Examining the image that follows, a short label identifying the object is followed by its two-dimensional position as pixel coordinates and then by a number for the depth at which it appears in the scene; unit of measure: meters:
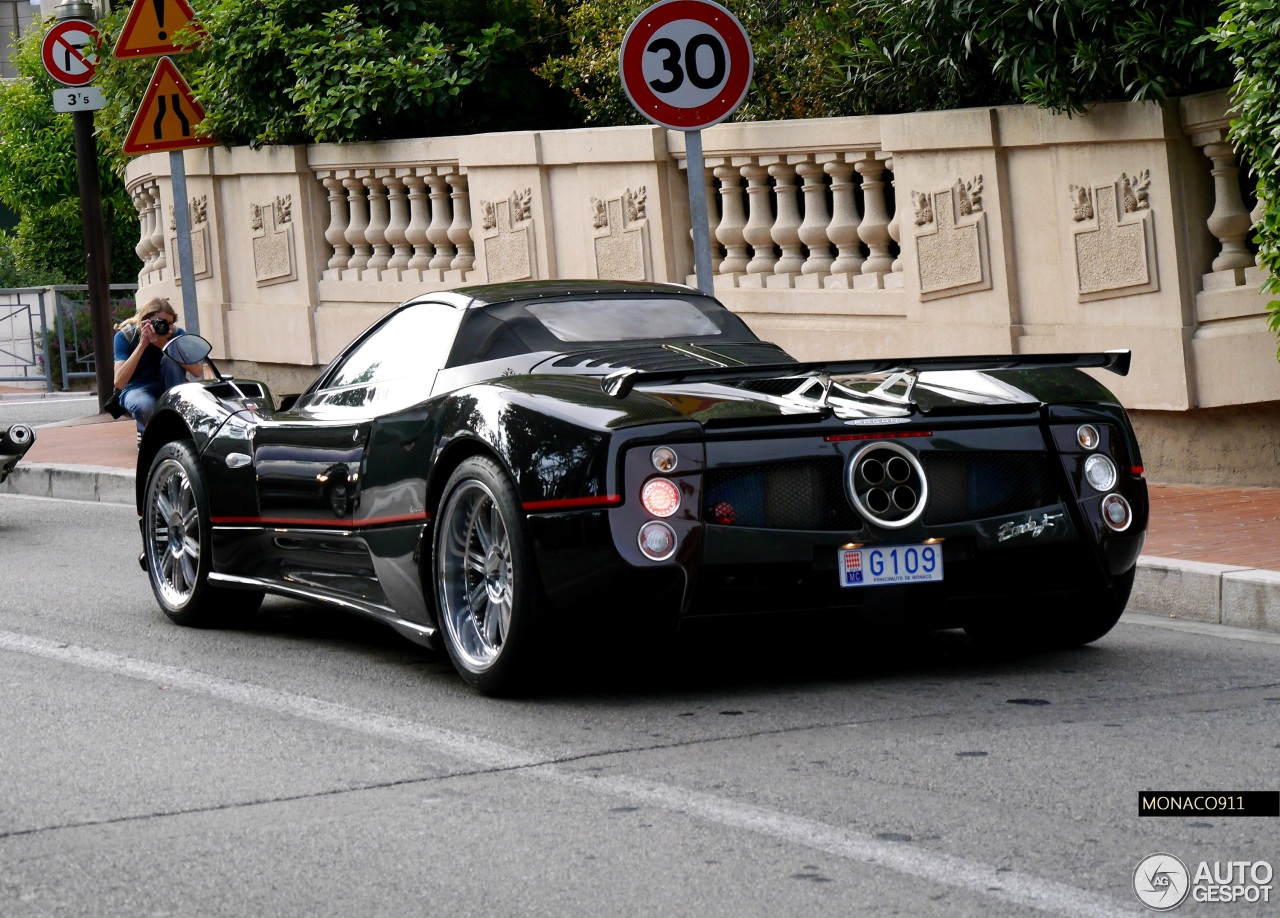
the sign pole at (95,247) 19.45
